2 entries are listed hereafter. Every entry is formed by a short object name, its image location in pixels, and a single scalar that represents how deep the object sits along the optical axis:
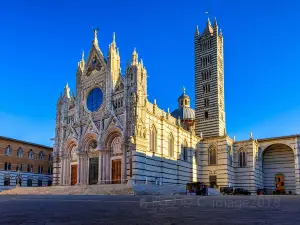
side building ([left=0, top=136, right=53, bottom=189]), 40.57
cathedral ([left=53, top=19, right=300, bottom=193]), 30.19
